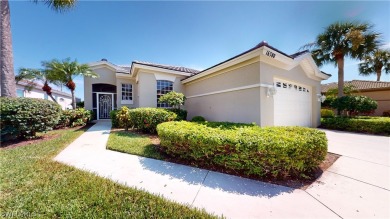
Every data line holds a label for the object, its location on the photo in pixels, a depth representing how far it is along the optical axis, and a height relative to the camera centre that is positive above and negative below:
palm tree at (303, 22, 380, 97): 12.19 +5.27
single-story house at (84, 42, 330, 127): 6.87 +1.26
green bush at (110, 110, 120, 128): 9.85 -0.74
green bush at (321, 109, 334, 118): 15.10 -0.44
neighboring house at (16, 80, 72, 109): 16.50 +1.80
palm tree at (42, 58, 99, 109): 11.91 +2.87
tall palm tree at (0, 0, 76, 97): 7.13 +2.41
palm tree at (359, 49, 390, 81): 20.92 +5.90
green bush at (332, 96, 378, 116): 10.60 +0.27
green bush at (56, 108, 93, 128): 10.55 -0.75
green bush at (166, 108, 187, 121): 8.91 -0.38
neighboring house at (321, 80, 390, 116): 17.81 +1.86
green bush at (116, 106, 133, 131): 9.12 -0.64
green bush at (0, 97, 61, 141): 6.16 -0.40
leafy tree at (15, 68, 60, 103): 12.85 +2.67
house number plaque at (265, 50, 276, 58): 6.41 +2.24
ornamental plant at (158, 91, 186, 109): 8.99 +0.49
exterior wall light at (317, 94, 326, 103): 11.00 +0.69
